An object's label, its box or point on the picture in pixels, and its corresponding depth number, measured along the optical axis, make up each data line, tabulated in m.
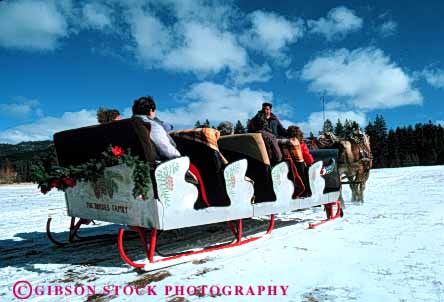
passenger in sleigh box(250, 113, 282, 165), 5.08
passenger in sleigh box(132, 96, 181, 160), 3.60
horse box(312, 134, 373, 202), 8.52
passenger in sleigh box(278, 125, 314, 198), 5.33
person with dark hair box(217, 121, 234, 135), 5.52
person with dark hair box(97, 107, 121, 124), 4.41
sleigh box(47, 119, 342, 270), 3.44
